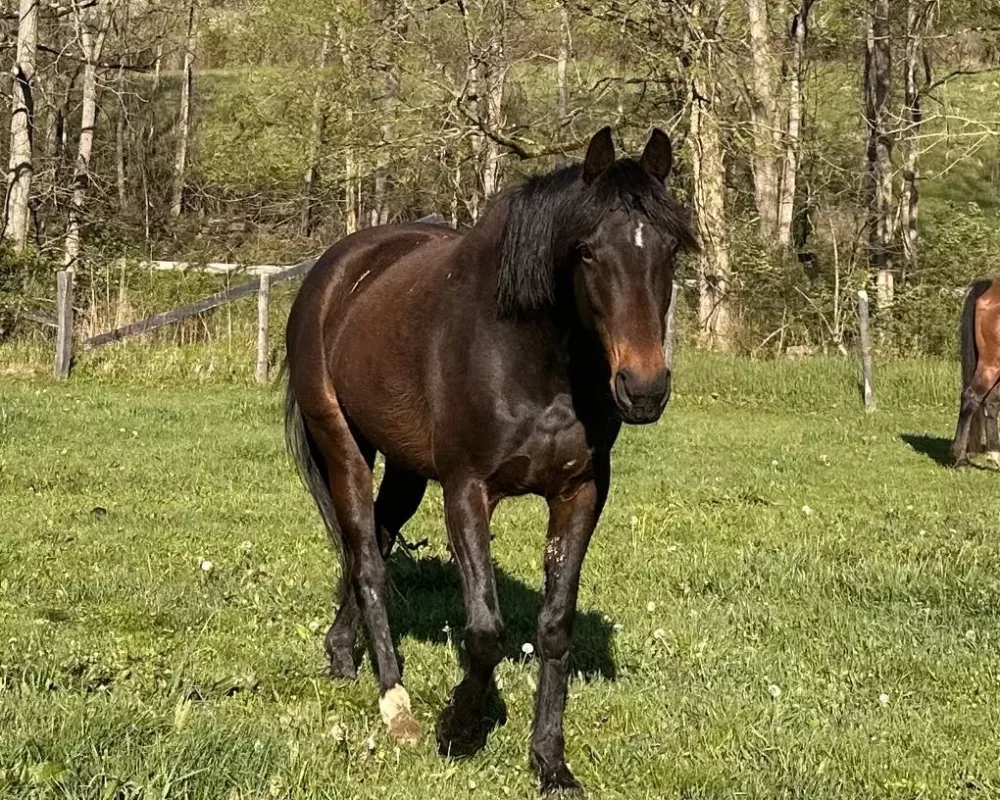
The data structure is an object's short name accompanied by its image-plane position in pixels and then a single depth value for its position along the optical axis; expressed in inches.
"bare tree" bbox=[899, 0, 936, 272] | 940.6
